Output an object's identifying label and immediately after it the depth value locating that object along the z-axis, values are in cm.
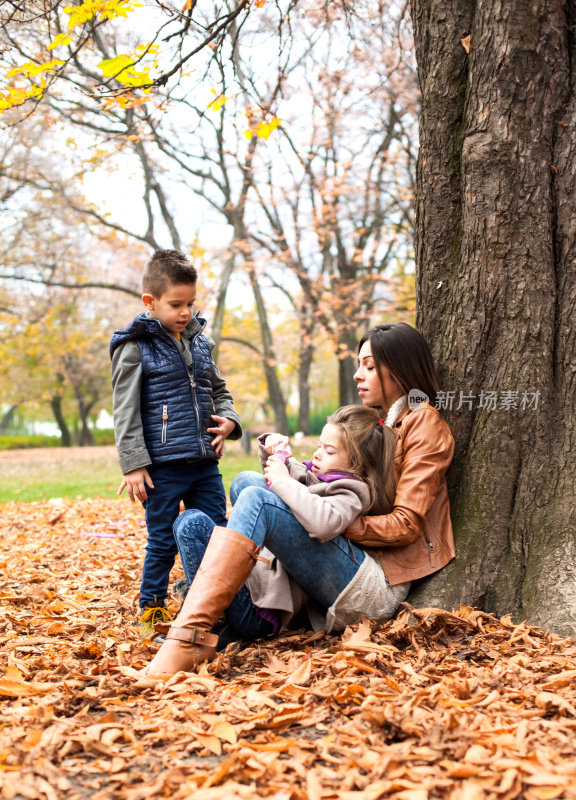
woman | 258
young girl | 258
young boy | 333
